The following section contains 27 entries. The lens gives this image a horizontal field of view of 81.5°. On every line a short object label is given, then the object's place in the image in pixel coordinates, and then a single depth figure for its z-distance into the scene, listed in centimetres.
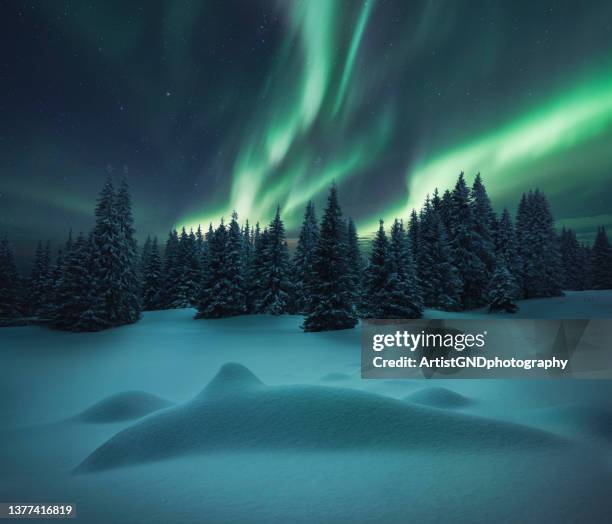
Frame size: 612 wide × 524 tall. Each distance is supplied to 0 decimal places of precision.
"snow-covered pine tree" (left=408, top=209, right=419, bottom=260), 4019
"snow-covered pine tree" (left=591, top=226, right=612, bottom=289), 4969
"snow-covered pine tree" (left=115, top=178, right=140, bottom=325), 2814
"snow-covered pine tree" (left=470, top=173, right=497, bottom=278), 3978
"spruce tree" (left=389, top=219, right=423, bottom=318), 2527
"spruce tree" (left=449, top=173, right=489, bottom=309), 3859
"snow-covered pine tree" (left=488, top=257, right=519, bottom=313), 3216
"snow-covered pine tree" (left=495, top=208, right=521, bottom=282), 4009
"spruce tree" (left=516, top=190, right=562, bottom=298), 3959
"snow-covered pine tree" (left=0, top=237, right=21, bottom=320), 4059
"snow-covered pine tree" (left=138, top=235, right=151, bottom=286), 5124
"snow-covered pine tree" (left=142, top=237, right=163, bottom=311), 4719
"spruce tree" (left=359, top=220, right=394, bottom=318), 2519
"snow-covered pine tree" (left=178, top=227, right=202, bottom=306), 4628
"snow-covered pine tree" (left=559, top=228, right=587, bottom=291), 5525
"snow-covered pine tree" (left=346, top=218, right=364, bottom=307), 4359
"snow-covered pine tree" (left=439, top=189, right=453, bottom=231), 4122
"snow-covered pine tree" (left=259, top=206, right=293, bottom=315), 3438
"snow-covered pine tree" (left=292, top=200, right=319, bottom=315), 3903
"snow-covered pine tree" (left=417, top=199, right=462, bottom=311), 3550
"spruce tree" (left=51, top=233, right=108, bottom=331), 2545
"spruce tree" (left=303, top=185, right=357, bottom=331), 2256
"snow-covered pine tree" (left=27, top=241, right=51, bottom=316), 4597
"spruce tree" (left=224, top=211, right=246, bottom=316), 3356
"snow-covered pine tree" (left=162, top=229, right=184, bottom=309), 4628
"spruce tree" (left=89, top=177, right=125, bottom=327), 2669
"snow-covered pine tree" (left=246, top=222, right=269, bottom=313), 3566
